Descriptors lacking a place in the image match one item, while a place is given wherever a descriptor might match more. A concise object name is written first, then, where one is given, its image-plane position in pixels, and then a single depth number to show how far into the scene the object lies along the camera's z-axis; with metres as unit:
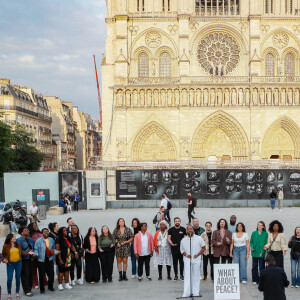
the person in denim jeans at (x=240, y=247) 9.15
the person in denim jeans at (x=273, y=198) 22.86
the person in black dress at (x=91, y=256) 9.41
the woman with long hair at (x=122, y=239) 9.66
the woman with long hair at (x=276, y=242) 8.89
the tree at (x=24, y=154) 43.72
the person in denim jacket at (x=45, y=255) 8.77
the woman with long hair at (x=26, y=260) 8.66
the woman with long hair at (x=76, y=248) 9.27
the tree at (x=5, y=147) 31.63
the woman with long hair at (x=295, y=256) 8.90
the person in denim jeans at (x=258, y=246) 9.12
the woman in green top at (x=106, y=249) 9.48
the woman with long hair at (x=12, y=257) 8.44
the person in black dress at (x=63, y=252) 8.98
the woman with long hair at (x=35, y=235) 9.32
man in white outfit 8.50
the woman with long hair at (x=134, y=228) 9.84
